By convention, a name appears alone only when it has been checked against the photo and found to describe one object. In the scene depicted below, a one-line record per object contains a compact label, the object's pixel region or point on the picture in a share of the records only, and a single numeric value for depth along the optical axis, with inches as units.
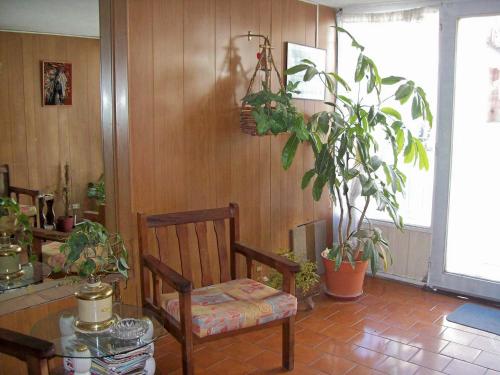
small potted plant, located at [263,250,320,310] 129.3
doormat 125.1
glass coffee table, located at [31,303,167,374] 75.4
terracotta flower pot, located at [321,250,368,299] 139.3
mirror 91.2
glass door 135.3
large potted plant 125.4
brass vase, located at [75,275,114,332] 77.7
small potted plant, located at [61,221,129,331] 77.8
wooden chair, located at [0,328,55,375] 66.2
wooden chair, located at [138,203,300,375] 89.6
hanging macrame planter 122.6
